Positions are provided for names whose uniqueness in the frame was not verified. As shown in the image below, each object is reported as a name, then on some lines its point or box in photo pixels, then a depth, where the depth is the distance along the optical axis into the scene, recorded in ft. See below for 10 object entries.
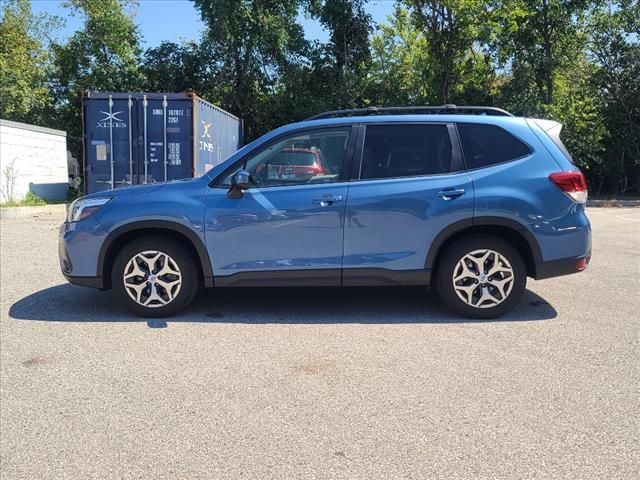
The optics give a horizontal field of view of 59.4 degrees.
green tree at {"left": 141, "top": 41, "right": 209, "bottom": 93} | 84.28
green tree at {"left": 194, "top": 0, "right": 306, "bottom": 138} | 76.95
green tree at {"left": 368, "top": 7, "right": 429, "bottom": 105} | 85.71
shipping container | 40.93
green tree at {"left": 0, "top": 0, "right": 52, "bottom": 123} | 82.07
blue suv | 16.84
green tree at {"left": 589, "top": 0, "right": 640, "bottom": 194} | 77.92
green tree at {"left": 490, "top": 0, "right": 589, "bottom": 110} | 78.89
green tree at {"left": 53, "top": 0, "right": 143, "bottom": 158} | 83.30
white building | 54.03
